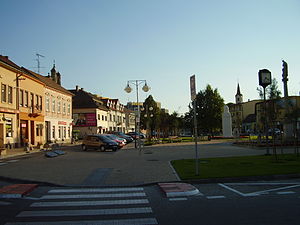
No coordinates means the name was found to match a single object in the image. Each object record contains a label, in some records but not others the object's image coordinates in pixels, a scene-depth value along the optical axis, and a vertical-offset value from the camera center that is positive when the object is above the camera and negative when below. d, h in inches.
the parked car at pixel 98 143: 1162.5 -58.4
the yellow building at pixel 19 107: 1203.9 +102.2
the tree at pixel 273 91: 813.9 +89.3
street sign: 458.6 +60.8
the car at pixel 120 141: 1365.4 -61.7
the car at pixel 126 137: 1830.7 -58.9
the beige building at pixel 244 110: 4422.2 +241.7
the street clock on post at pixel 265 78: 786.2 +120.9
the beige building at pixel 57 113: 1737.2 +102.8
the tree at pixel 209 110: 2655.0 +135.9
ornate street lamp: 1032.2 +135.0
